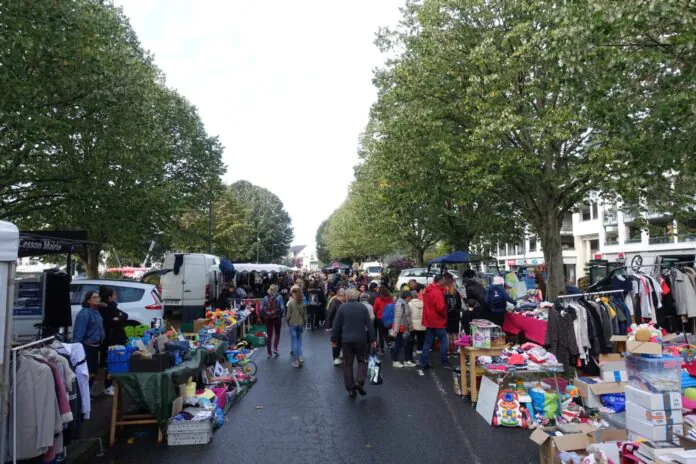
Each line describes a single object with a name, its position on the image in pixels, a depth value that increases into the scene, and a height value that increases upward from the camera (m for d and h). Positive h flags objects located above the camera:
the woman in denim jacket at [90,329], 8.07 -0.97
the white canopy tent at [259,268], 29.73 +0.00
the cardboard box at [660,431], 4.50 -1.47
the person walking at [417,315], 11.23 -1.05
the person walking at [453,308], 10.75 -0.86
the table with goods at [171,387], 6.40 -1.64
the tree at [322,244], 105.75 +5.47
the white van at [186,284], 18.70 -0.59
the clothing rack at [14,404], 4.60 -1.24
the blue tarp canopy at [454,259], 18.14 +0.31
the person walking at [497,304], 10.36 -0.74
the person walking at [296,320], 11.52 -1.18
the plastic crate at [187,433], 6.29 -2.05
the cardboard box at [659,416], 4.54 -1.35
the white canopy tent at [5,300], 4.59 -0.29
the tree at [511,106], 13.74 +4.82
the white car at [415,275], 24.89 -0.37
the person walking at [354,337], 8.50 -1.18
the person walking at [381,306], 12.52 -0.95
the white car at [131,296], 11.90 -0.67
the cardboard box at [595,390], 6.43 -1.56
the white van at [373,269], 49.98 -0.12
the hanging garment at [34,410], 4.75 -1.35
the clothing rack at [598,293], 8.11 -0.42
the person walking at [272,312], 12.41 -1.08
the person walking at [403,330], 10.99 -1.35
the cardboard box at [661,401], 4.58 -1.21
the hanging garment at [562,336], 7.43 -1.02
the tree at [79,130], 12.02 +4.00
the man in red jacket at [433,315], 10.09 -0.96
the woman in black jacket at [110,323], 8.99 -0.99
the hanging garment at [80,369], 5.64 -1.13
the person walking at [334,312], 10.77 -1.16
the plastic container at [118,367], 6.59 -1.28
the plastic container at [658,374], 4.81 -1.04
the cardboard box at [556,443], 4.96 -1.74
